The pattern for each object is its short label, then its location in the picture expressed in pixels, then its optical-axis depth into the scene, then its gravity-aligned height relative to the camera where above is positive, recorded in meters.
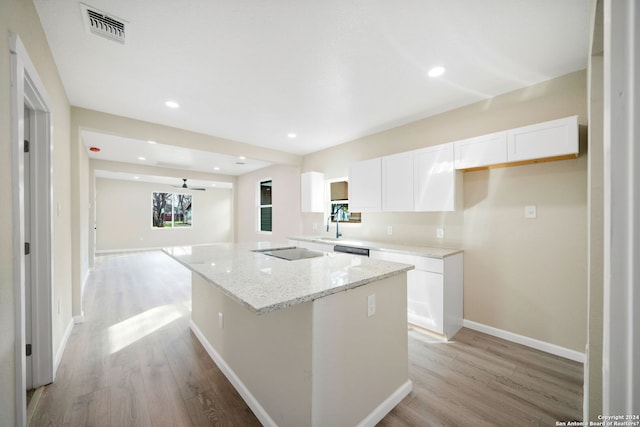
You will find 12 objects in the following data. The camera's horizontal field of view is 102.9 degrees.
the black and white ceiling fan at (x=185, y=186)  8.20 +0.94
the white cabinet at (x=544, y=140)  2.13 +0.62
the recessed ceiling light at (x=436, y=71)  2.20 +1.23
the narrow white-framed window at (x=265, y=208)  6.76 +0.13
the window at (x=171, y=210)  8.95 +0.12
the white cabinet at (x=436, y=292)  2.63 -0.87
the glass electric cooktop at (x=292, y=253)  2.24 -0.38
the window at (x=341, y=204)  4.36 +0.14
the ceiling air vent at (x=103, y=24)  1.63 +1.27
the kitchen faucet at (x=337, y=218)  4.43 -0.11
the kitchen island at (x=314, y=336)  1.29 -0.75
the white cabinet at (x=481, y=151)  2.47 +0.61
